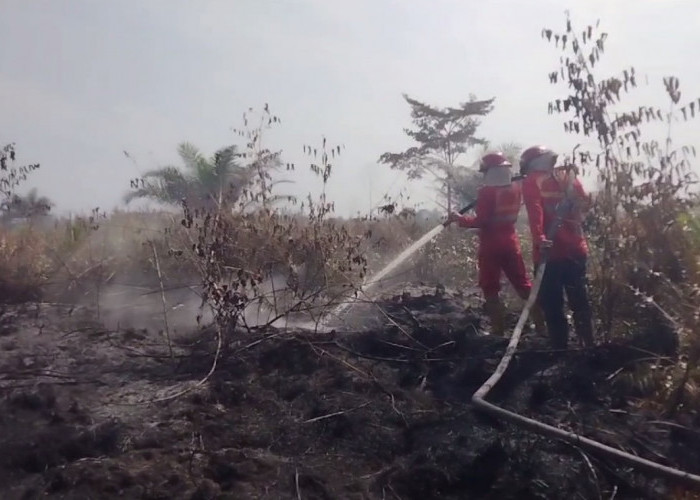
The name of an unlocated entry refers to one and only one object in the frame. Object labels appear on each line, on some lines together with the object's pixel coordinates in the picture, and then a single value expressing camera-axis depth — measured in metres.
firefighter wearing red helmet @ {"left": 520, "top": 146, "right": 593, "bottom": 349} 5.87
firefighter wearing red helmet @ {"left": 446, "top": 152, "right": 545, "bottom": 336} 6.50
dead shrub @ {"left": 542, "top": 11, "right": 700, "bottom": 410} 4.95
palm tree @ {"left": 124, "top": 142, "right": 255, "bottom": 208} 14.53
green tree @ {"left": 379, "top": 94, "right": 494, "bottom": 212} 23.06
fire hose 3.21
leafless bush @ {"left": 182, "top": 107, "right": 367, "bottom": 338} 5.68
